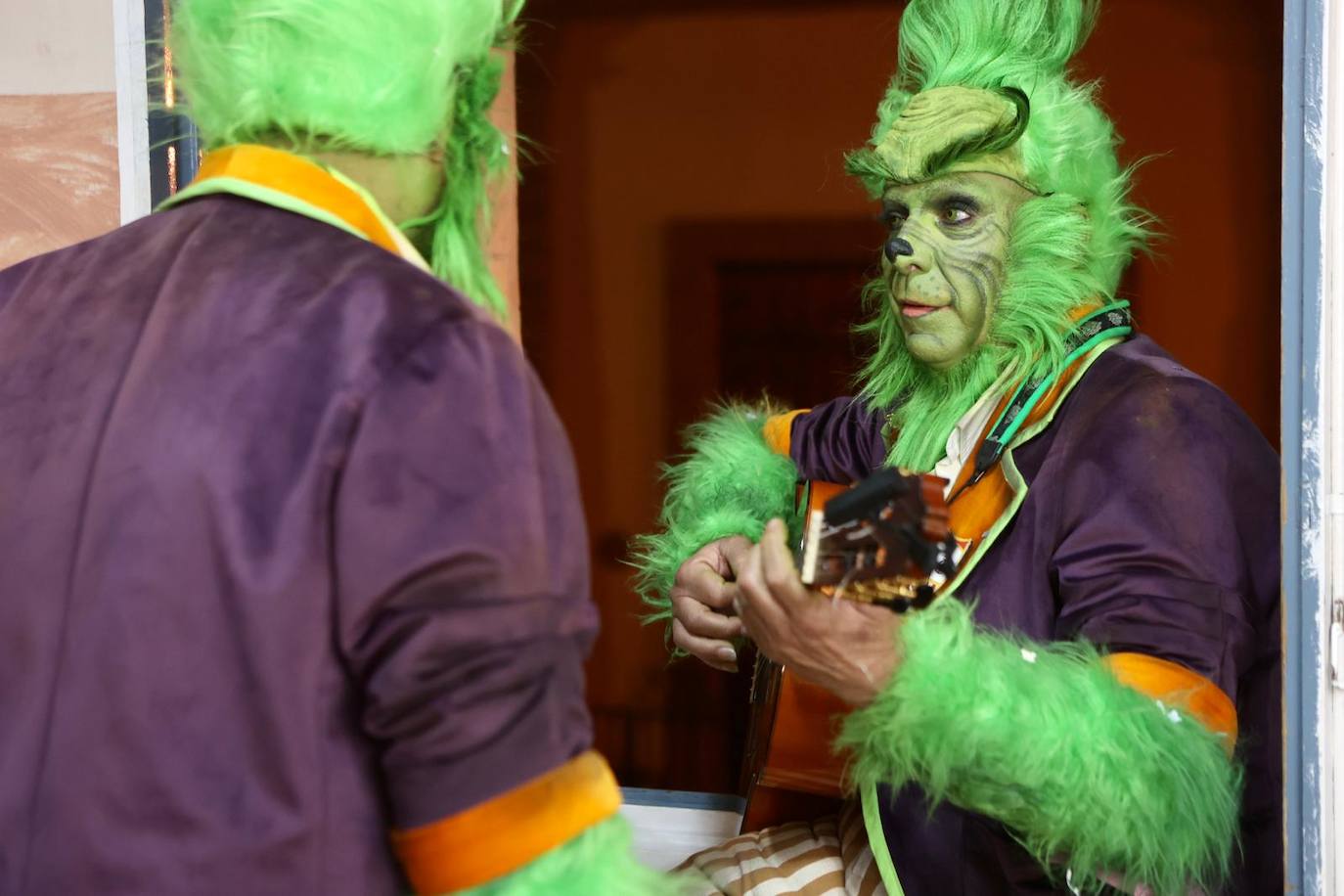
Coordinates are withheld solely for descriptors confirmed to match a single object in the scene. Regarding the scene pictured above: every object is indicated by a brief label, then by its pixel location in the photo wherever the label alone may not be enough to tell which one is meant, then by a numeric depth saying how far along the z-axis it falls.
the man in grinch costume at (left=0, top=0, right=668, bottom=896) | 2.16
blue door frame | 2.50
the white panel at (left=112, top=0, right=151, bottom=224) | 2.77
